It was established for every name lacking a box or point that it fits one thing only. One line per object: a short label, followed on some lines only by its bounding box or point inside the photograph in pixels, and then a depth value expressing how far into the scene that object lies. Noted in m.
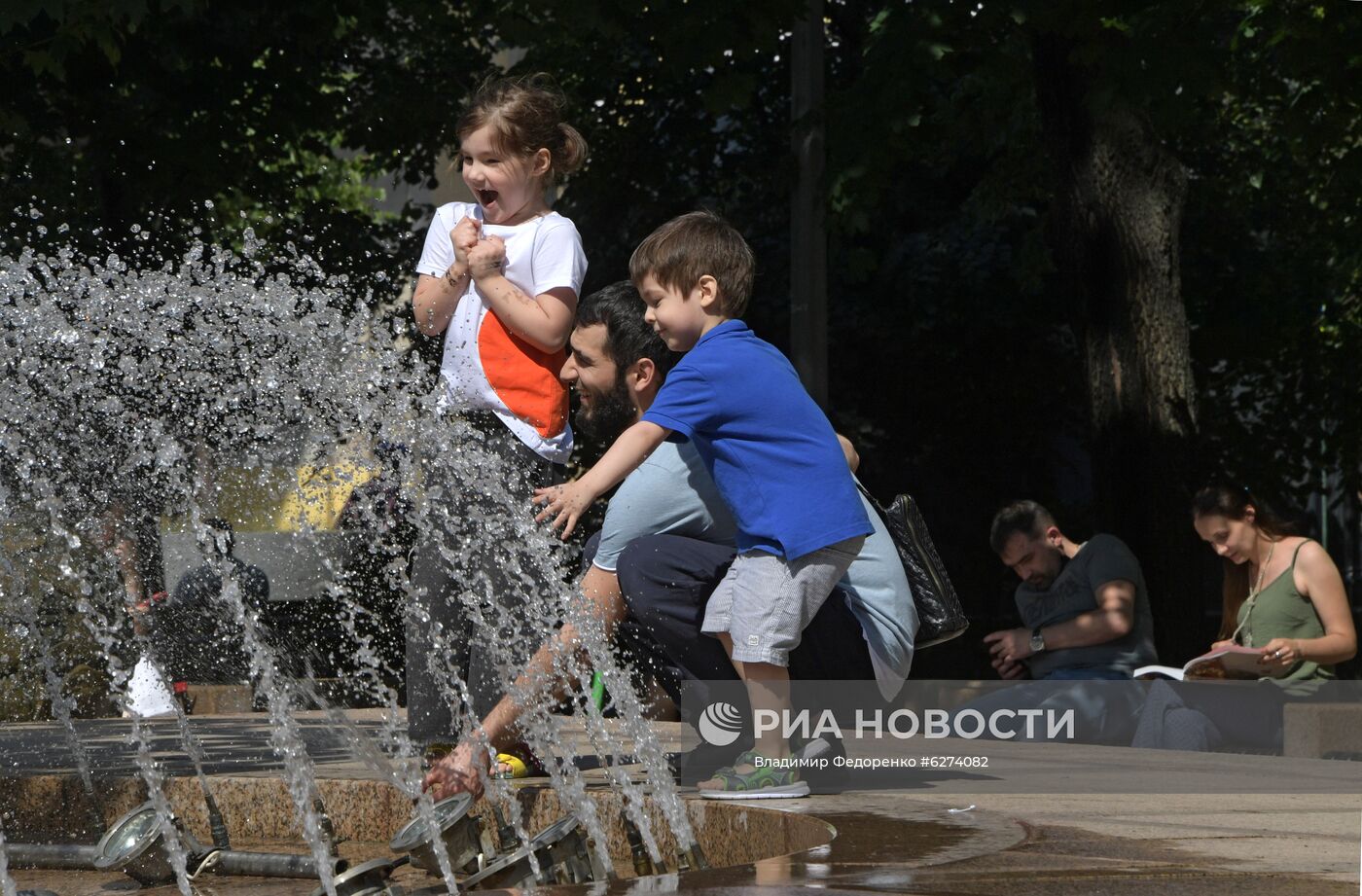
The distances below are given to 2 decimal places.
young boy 8.07
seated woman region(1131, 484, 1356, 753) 13.12
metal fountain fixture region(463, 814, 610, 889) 6.85
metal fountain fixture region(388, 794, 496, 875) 7.20
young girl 9.19
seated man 14.67
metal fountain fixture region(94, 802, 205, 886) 7.43
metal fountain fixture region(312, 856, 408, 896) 6.34
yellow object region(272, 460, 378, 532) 10.29
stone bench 12.37
